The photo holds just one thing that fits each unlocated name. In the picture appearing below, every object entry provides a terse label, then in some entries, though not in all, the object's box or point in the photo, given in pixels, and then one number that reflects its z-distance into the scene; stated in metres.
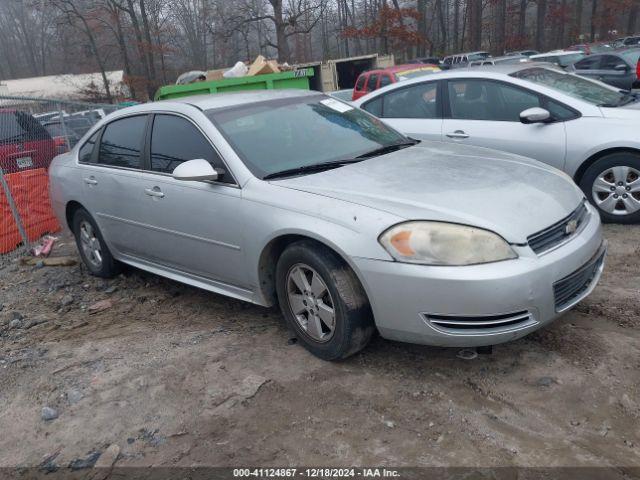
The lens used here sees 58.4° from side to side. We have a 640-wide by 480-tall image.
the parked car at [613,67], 14.26
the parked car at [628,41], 30.88
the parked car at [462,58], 31.20
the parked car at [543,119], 5.16
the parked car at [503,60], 18.98
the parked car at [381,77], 14.90
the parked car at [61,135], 8.66
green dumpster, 13.20
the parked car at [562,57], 19.63
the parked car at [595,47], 28.22
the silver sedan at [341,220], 2.88
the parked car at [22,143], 7.27
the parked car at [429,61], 33.69
